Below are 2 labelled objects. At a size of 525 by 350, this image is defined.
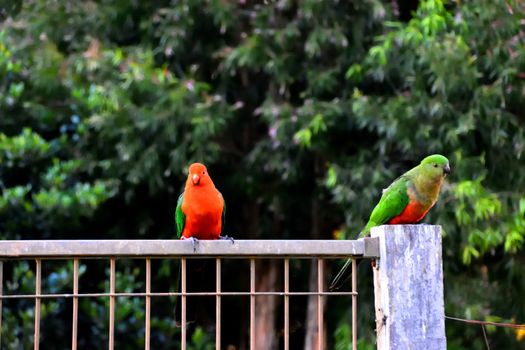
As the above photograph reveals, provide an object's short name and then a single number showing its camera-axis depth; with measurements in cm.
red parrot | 860
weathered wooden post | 584
